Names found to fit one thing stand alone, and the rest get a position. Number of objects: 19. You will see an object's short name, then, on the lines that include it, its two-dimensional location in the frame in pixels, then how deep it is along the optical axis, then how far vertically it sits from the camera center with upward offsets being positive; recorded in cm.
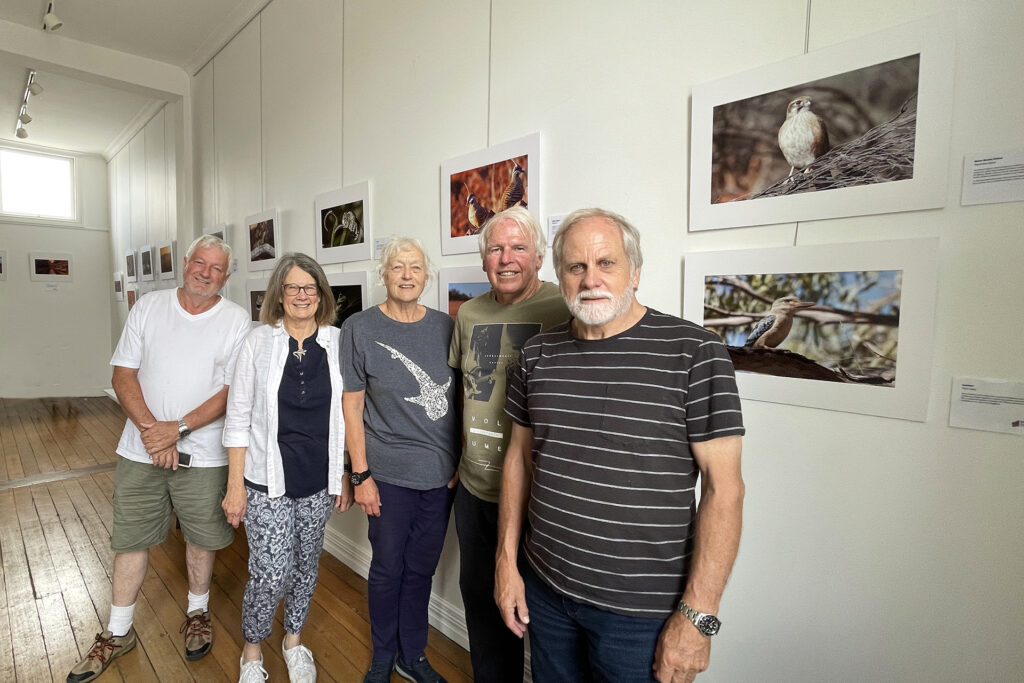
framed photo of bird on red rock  217 +56
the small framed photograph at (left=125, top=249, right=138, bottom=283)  735 +56
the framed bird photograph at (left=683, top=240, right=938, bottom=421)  128 +0
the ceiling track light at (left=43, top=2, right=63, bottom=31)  399 +216
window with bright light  811 +187
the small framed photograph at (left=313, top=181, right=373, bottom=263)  312 +53
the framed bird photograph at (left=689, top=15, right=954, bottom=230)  124 +49
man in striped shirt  116 -38
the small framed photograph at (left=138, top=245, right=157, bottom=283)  662 +51
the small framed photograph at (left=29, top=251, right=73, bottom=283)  830 +57
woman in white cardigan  205 -50
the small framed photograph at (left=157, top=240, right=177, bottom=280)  590 +54
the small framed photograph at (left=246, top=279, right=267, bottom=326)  421 +10
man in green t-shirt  174 -26
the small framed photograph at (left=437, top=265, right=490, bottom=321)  241 +12
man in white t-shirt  235 -53
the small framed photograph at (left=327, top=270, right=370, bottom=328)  317 +11
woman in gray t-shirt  205 -53
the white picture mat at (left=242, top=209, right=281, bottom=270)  397 +58
